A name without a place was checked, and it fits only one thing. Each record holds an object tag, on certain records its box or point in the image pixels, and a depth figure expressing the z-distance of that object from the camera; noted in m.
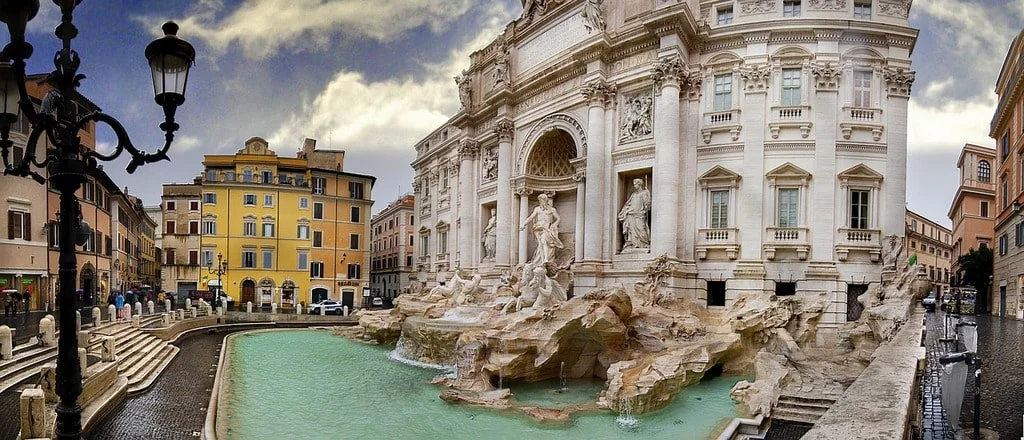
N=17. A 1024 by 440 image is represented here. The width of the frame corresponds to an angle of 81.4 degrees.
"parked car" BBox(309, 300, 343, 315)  38.12
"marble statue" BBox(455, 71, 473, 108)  33.34
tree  32.47
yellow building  43.06
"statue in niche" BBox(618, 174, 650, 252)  22.22
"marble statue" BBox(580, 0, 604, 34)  23.55
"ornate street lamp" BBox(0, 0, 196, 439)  5.03
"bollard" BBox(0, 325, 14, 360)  12.58
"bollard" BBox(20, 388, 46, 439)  7.91
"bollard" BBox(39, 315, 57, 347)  14.95
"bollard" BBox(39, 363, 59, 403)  9.53
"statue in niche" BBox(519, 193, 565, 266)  24.52
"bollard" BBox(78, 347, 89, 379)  11.16
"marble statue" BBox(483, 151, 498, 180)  30.79
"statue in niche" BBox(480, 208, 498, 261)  30.28
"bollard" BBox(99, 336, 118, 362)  13.17
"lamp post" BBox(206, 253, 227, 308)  42.06
